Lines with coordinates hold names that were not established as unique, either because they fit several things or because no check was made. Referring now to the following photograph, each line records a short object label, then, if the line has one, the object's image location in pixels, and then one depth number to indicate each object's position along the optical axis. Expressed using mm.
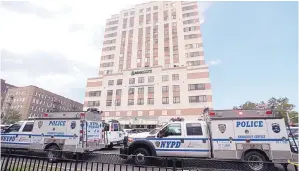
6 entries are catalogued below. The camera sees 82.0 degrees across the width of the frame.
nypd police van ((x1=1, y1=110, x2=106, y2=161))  9016
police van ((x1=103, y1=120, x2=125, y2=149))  12995
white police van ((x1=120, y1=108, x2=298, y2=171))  7078
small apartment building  66938
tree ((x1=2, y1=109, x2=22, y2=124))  42544
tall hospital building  39844
